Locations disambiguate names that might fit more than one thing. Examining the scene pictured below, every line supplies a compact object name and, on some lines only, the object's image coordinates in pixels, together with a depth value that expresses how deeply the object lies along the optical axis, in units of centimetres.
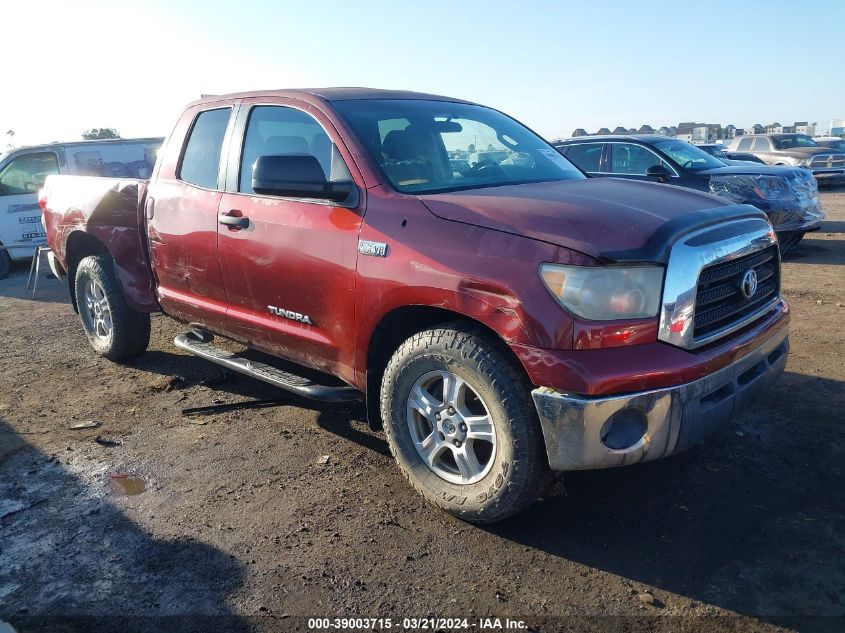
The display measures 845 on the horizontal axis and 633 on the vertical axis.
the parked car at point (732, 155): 1750
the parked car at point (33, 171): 1088
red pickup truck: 263
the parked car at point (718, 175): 870
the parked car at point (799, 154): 1923
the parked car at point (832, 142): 2207
